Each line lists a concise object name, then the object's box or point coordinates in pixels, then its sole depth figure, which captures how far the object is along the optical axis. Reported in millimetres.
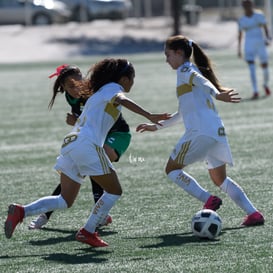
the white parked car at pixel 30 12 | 89000
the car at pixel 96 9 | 91875
